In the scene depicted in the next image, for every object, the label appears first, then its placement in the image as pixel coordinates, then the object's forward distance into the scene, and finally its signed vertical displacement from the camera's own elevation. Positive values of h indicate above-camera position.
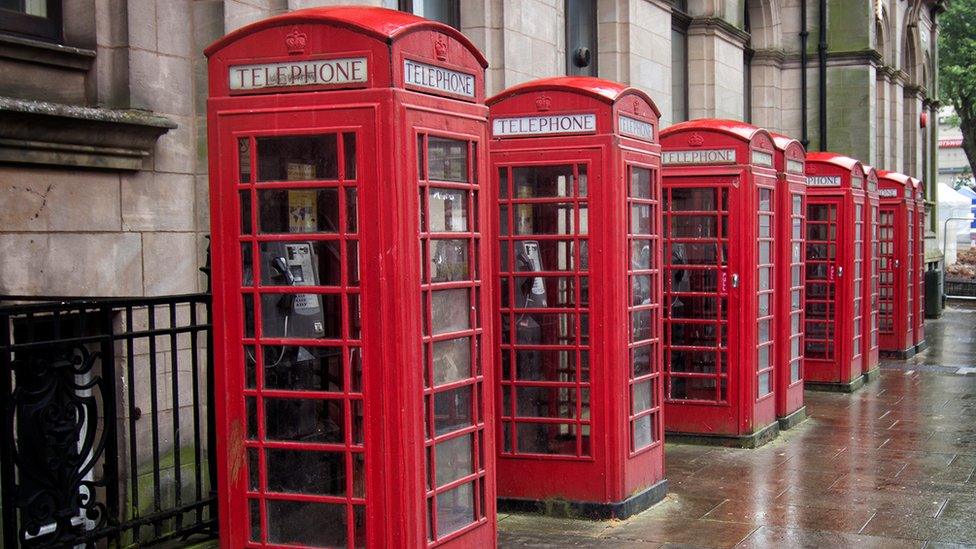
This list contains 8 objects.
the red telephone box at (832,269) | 13.56 -0.27
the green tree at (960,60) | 36.91 +5.94
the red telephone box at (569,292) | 7.47 -0.27
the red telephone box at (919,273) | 18.36 -0.47
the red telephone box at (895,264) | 17.30 -0.29
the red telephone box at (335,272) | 5.21 -0.08
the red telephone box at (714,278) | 9.95 -0.26
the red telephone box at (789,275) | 11.05 -0.28
